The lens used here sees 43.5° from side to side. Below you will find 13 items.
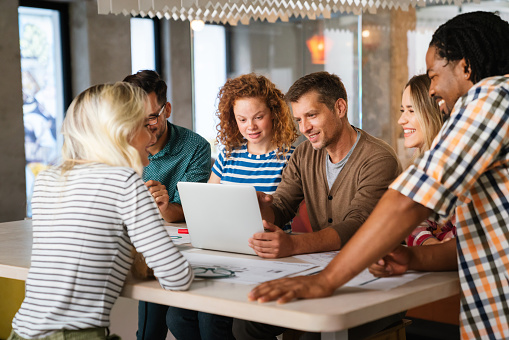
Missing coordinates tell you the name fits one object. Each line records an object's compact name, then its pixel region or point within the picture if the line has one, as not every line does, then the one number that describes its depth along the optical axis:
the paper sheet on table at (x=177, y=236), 2.23
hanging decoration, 2.80
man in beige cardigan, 2.25
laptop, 1.85
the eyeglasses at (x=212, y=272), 1.65
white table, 1.28
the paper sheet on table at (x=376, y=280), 1.51
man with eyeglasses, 2.83
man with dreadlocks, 1.37
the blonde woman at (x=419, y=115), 2.45
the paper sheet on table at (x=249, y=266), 1.62
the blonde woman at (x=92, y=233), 1.52
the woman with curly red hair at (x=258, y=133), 2.75
